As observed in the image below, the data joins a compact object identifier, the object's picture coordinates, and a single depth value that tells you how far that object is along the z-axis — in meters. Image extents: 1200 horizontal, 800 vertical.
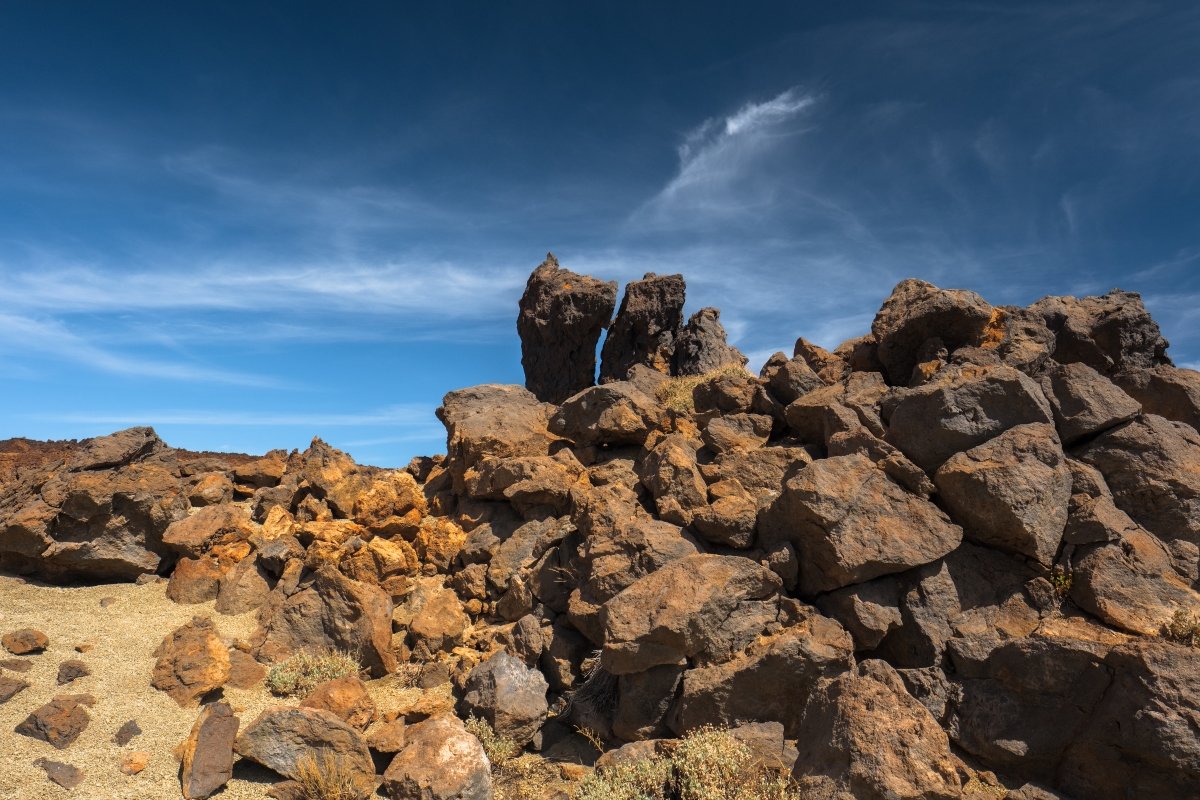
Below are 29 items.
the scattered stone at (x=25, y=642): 9.70
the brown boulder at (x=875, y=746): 6.19
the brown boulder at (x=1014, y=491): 8.60
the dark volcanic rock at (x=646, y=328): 23.25
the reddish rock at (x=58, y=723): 8.16
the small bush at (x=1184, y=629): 7.56
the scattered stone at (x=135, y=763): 7.83
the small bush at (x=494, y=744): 8.38
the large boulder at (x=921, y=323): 11.91
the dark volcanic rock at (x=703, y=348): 22.39
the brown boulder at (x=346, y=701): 8.63
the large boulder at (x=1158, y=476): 8.95
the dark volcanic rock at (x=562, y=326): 22.06
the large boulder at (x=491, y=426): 13.73
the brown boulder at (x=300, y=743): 7.77
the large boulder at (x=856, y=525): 8.67
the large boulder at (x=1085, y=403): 9.63
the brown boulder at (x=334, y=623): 10.32
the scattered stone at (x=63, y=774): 7.51
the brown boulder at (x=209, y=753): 7.52
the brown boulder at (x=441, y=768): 7.48
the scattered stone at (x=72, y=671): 9.27
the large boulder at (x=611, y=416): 13.08
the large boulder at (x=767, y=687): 8.07
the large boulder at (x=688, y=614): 8.34
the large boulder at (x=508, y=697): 8.74
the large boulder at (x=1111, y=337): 12.21
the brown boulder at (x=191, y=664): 9.30
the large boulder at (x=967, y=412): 9.41
